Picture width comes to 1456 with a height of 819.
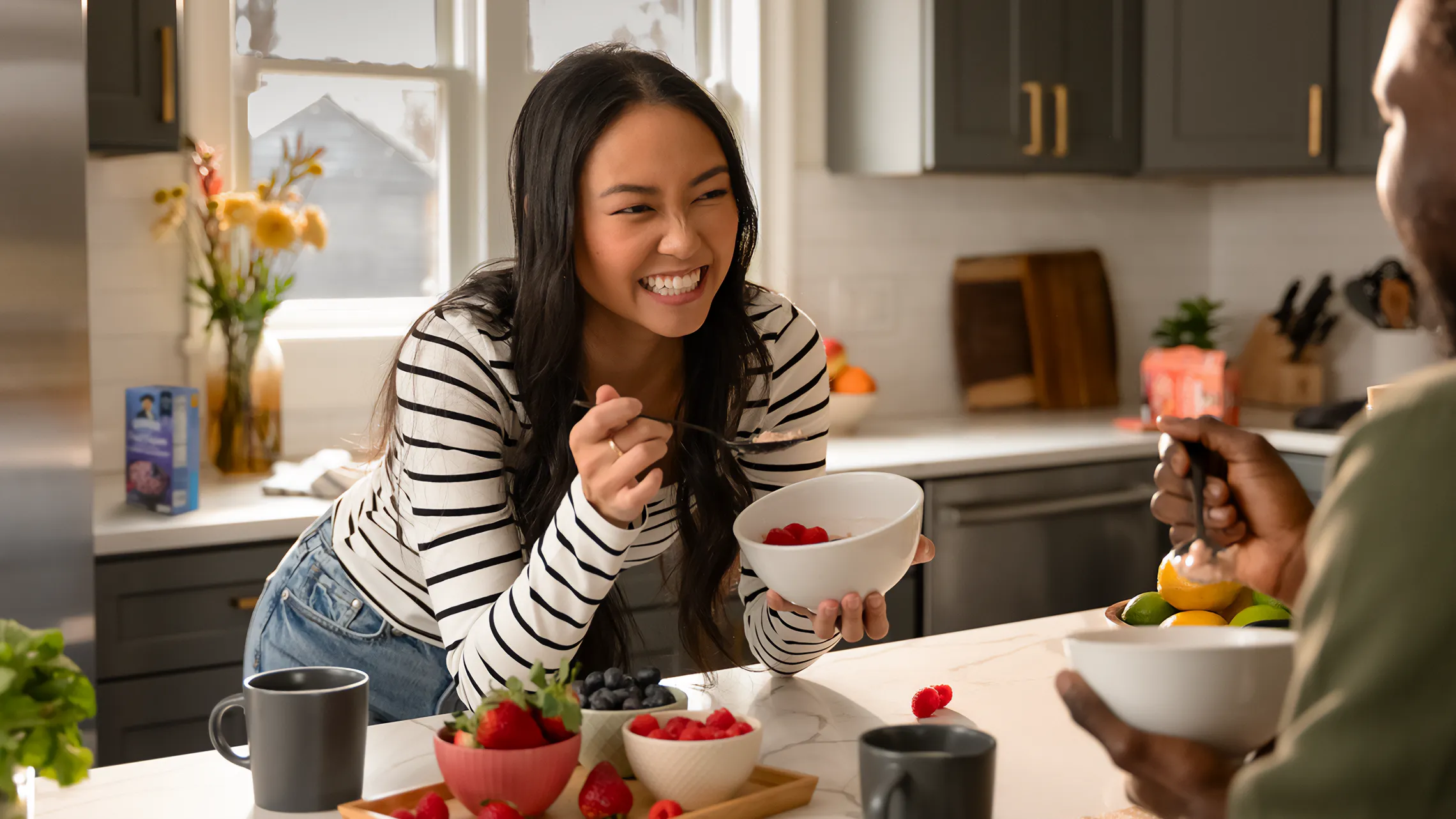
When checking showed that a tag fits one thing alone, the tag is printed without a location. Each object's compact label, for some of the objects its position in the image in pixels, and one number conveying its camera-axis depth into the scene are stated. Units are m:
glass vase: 2.86
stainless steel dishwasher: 3.11
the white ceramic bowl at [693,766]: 1.10
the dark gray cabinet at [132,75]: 2.46
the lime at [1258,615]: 1.21
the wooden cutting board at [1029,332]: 3.94
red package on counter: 3.53
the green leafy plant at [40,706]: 0.74
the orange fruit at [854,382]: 3.44
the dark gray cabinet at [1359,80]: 3.46
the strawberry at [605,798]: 1.08
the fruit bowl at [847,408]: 3.41
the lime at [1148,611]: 1.32
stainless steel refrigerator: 2.05
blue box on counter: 2.46
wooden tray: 1.09
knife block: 3.93
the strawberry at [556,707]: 1.07
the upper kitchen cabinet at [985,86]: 3.40
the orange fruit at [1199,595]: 1.33
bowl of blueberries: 1.18
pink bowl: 1.06
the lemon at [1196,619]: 1.26
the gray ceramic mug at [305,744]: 1.10
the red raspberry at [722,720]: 1.13
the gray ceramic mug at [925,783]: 0.95
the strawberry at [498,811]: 1.03
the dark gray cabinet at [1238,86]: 3.56
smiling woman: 1.38
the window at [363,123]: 3.12
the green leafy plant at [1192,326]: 3.93
